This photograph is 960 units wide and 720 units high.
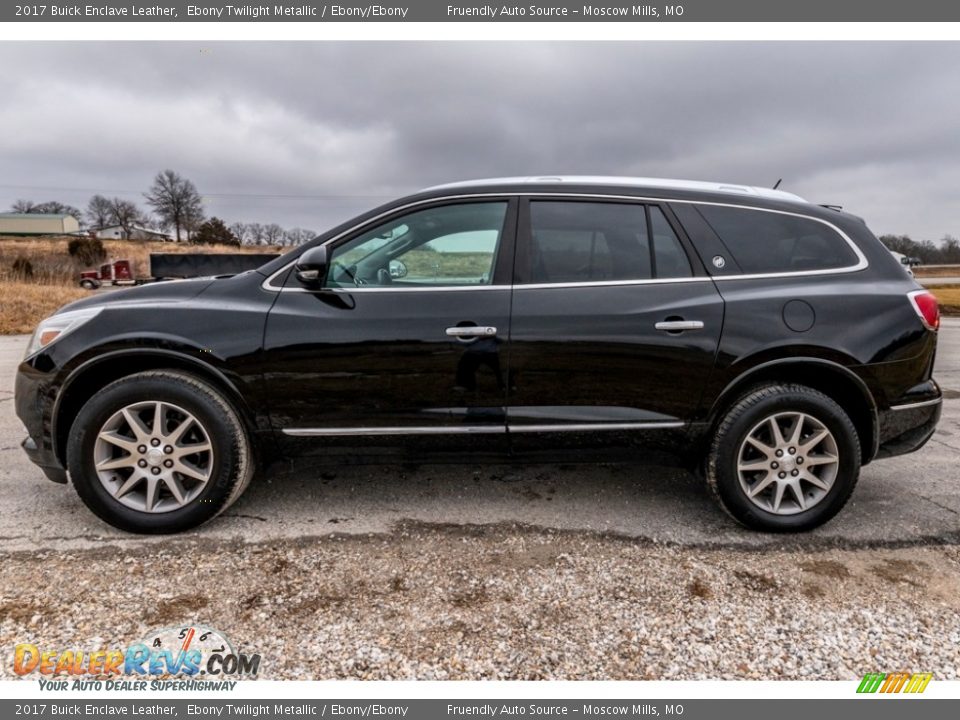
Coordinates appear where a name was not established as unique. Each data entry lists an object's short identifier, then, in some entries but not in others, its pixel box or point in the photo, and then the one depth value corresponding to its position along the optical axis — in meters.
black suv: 2.80
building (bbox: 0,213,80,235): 85.94
